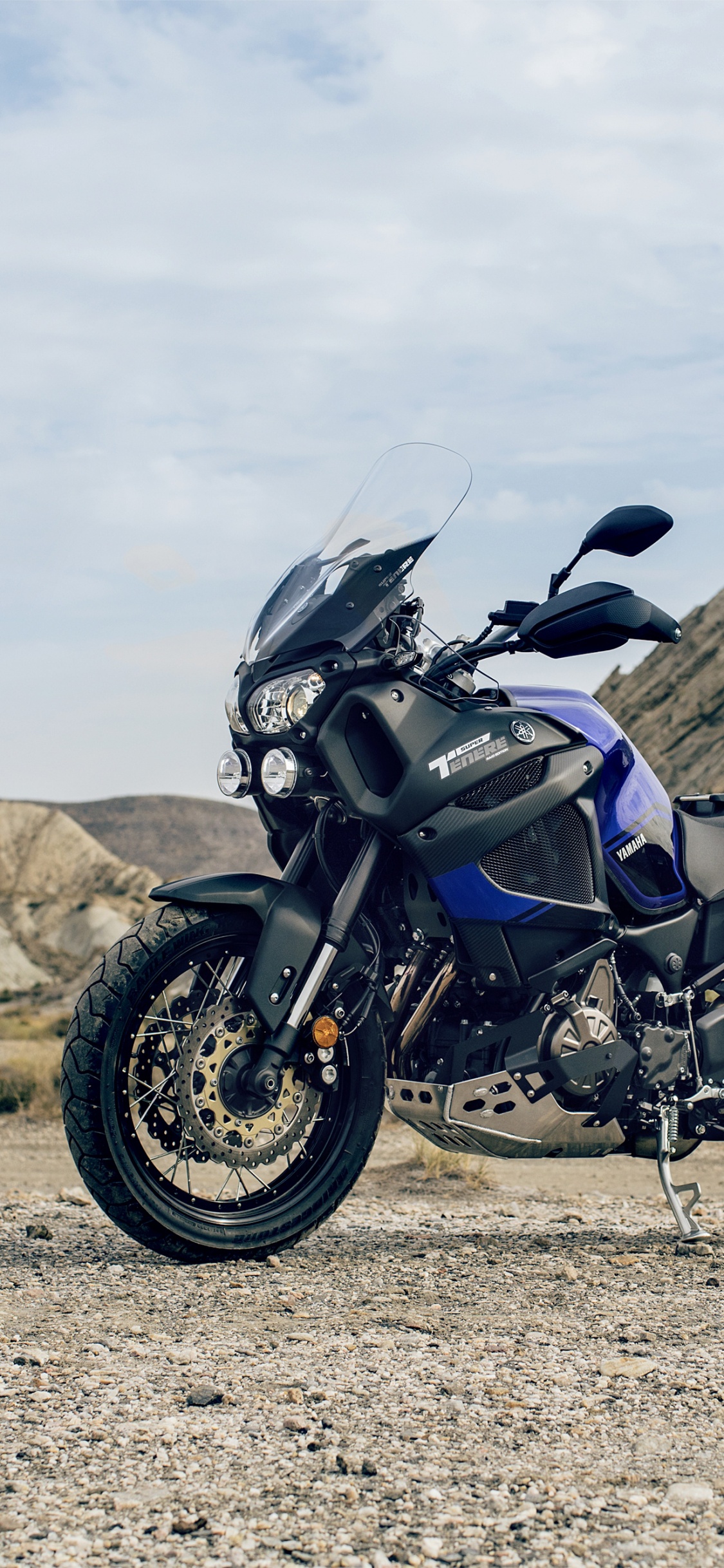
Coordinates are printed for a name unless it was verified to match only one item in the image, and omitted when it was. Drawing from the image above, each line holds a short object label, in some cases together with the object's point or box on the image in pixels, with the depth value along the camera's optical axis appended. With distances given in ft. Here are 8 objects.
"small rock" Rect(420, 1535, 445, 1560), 7.91
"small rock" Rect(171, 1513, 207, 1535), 8.23
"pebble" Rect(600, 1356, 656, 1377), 11.46
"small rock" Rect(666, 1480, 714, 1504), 8.81
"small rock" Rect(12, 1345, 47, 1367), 11.51
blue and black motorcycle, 13.82
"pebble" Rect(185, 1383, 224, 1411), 10.52
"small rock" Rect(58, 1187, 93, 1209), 19.90
